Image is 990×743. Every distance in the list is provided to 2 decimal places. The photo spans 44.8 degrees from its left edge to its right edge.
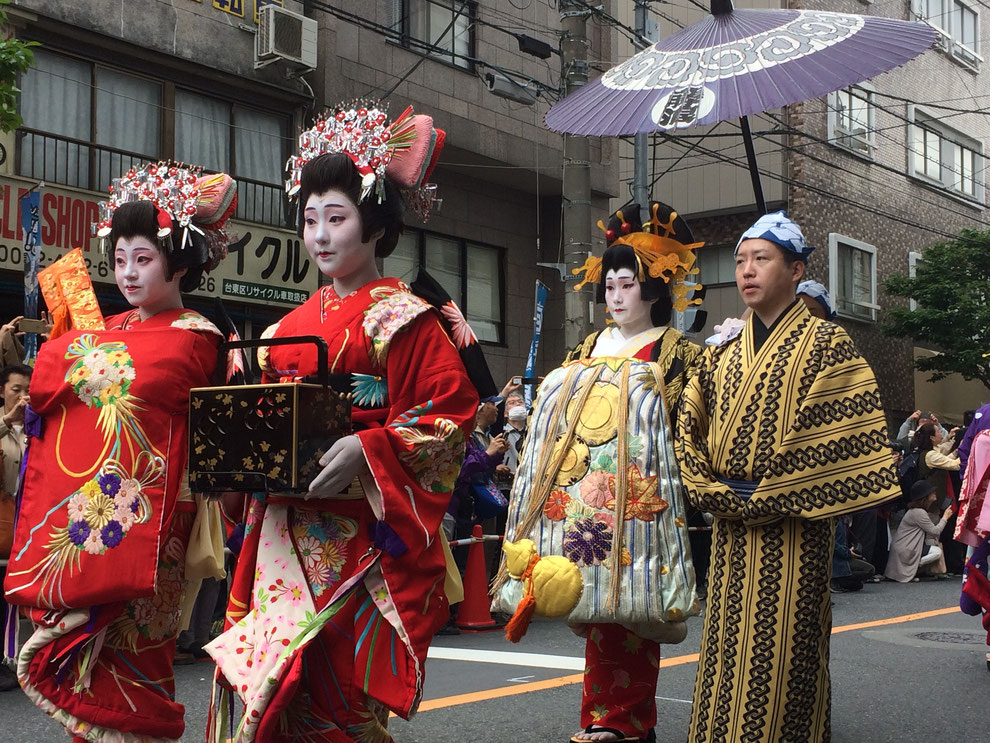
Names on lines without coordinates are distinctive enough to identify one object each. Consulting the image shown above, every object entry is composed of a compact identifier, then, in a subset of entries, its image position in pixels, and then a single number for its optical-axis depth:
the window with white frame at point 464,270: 16.48
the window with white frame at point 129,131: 12.08
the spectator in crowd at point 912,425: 14.08
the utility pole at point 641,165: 13.70
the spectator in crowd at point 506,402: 10.21
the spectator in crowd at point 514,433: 9.92
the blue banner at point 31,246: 7.38
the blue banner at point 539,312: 11.05
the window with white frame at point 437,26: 15.65
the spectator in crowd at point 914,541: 12.70
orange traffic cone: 8.66
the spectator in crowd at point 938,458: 12.39
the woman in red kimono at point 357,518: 3.13
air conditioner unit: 13.45
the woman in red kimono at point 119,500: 3.76
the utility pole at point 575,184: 11.44
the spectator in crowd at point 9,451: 6.27
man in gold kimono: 3.80
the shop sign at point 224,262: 11.58
